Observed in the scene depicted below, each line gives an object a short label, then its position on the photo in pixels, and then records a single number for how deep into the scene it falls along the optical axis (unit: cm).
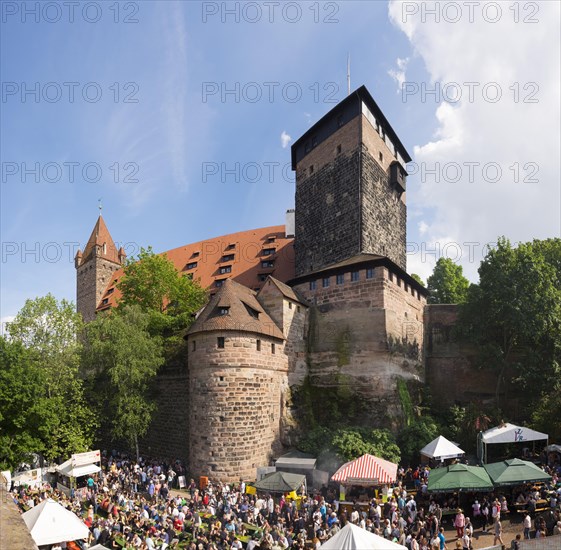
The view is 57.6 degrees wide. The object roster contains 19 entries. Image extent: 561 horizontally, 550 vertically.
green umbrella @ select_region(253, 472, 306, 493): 2075
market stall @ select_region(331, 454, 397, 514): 2009
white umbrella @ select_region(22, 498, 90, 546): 1509
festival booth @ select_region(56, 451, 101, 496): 2483
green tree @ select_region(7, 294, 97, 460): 2845
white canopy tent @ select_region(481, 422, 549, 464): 2227
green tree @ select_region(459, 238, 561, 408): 2886
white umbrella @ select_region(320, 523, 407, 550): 1155
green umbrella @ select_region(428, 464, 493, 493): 1783
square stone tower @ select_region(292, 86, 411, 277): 3400
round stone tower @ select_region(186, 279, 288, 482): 2609
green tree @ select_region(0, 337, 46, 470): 2616
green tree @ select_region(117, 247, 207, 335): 3906
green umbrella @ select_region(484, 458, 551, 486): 1797
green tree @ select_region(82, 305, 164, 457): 2958
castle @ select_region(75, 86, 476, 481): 2681
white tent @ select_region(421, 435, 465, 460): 2191
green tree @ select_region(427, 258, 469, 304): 4731
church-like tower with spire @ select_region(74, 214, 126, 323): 5938
